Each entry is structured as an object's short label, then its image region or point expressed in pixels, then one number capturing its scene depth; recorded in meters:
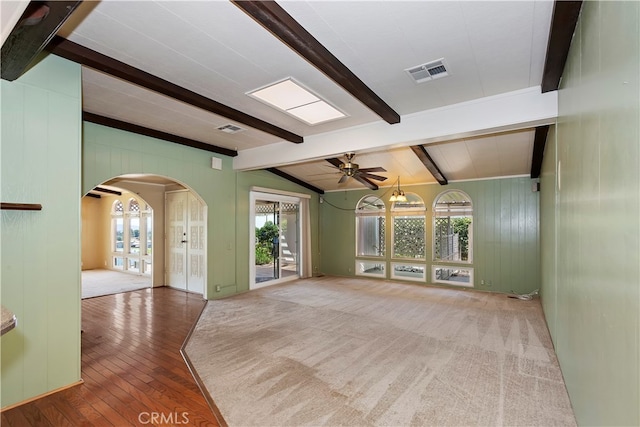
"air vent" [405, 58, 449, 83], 2.87
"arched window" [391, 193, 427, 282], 7.53
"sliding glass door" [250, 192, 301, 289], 7.32
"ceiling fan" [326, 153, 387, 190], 5.15
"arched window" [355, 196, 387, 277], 8.14
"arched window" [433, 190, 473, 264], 7.15
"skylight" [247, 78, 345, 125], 3.36
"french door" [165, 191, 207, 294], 6.37
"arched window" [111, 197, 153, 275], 8.27
